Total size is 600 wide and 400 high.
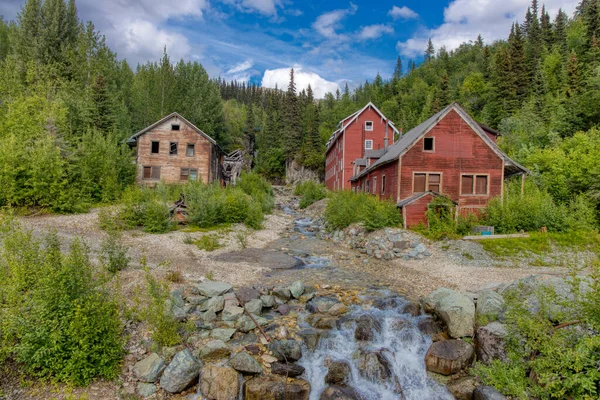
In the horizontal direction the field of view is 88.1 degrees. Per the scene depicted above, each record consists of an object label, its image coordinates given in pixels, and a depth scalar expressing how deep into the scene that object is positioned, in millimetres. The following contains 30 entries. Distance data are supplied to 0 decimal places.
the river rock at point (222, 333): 7762
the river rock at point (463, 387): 6527
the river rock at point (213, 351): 7008
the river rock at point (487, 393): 5938
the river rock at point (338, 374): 6922
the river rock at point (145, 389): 6062
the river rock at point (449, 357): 7234
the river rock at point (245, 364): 6637
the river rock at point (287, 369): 6834
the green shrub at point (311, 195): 40875
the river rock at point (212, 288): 9874
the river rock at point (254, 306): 9195
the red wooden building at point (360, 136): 39188
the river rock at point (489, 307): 8203
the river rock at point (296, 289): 10627
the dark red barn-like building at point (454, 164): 21406
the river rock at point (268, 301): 9759
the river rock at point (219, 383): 6215
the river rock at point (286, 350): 7258
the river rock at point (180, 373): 6220
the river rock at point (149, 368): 6359
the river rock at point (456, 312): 8172
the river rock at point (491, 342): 6977
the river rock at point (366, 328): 8329
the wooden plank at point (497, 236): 17158
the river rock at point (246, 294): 9820
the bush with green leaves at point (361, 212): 19656
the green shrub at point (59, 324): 5859
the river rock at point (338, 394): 6363
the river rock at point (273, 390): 6203
